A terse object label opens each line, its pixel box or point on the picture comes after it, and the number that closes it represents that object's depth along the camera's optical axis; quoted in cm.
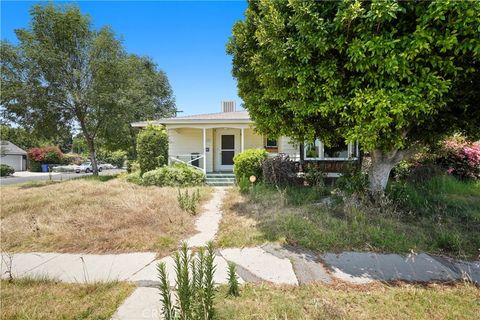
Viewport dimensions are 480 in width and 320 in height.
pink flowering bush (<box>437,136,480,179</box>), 968
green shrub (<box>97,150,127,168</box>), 4262
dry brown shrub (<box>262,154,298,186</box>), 898
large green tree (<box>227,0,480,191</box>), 366
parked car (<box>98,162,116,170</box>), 3907
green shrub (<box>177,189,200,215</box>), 632
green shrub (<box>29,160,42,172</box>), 3247
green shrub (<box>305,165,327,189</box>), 898
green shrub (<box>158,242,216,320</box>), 198
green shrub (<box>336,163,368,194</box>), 659
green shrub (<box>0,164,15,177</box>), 2583
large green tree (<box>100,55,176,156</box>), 1562
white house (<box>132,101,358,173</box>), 1356
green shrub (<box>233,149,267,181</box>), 951
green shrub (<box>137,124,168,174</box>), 1209
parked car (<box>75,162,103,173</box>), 3105
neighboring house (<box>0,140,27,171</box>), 3328
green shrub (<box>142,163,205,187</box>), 1048
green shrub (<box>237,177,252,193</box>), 887
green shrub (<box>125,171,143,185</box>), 1126
